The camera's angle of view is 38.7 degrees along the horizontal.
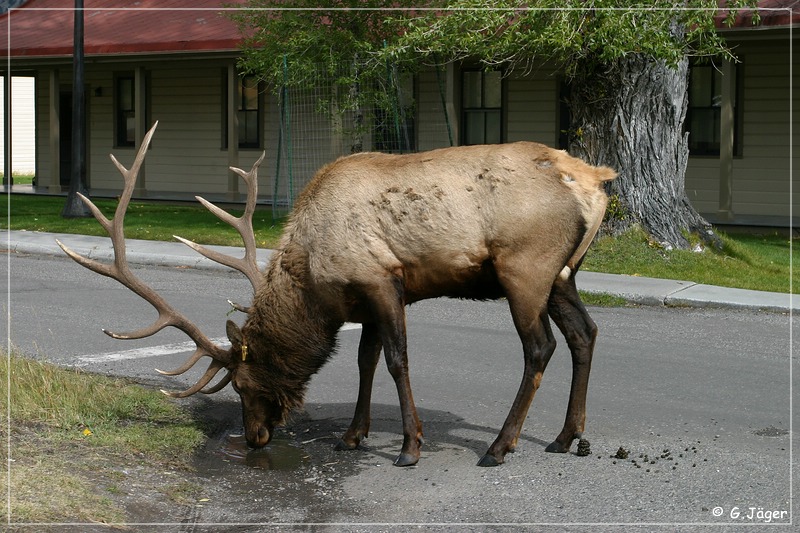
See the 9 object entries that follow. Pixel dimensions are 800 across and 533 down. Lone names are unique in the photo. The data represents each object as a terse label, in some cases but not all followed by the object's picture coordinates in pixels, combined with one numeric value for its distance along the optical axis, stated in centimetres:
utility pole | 1977
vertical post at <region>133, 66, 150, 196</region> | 2389
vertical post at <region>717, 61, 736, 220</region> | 1778
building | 1903
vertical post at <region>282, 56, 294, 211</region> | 1738
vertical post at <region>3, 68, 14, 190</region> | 2664
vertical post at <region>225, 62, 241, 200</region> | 2270
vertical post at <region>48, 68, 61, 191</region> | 2555
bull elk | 597
